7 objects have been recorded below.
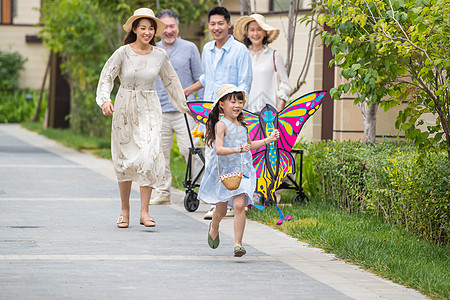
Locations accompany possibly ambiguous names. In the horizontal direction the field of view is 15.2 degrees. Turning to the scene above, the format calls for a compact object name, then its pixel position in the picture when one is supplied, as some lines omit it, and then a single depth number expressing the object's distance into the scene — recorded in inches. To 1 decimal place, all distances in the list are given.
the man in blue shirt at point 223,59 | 667.1
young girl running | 515.0
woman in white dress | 622.4
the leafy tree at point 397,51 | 479.5
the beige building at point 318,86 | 894.3
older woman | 712.8
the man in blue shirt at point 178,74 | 736.3
